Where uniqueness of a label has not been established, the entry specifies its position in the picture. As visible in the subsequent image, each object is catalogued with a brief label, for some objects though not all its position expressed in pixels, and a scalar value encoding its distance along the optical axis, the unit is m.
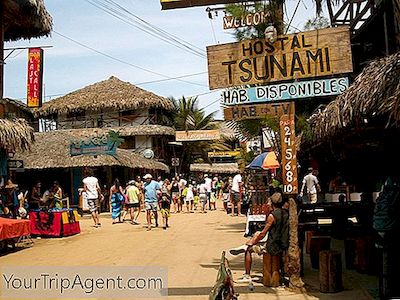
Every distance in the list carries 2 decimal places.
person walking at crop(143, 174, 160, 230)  16.72
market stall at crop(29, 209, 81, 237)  15.47
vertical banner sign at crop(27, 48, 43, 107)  18.67
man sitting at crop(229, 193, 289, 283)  8.36
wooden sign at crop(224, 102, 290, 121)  8.42
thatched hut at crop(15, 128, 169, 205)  25.47
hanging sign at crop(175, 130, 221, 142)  40.66
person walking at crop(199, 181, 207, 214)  26.88
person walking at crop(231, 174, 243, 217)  21.84
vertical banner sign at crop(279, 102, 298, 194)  8.44
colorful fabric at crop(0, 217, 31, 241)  11.67
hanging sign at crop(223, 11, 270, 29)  12.13
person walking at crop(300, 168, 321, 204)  15.93
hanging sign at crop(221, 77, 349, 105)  8.18
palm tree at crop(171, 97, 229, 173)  45.38
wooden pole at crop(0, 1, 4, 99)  16.22
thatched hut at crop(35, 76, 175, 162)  37.81
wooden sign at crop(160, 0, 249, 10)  6.44
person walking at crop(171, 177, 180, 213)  27.56
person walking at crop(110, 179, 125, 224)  19.74
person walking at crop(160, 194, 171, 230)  17.38
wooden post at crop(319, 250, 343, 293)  7.85
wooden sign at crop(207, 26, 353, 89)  8.20
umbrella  15.79
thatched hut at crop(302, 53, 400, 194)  6.38
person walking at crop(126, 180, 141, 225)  19.73
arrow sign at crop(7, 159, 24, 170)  20.85
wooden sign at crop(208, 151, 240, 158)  48.59
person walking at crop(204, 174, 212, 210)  26.67
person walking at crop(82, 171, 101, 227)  17.95
